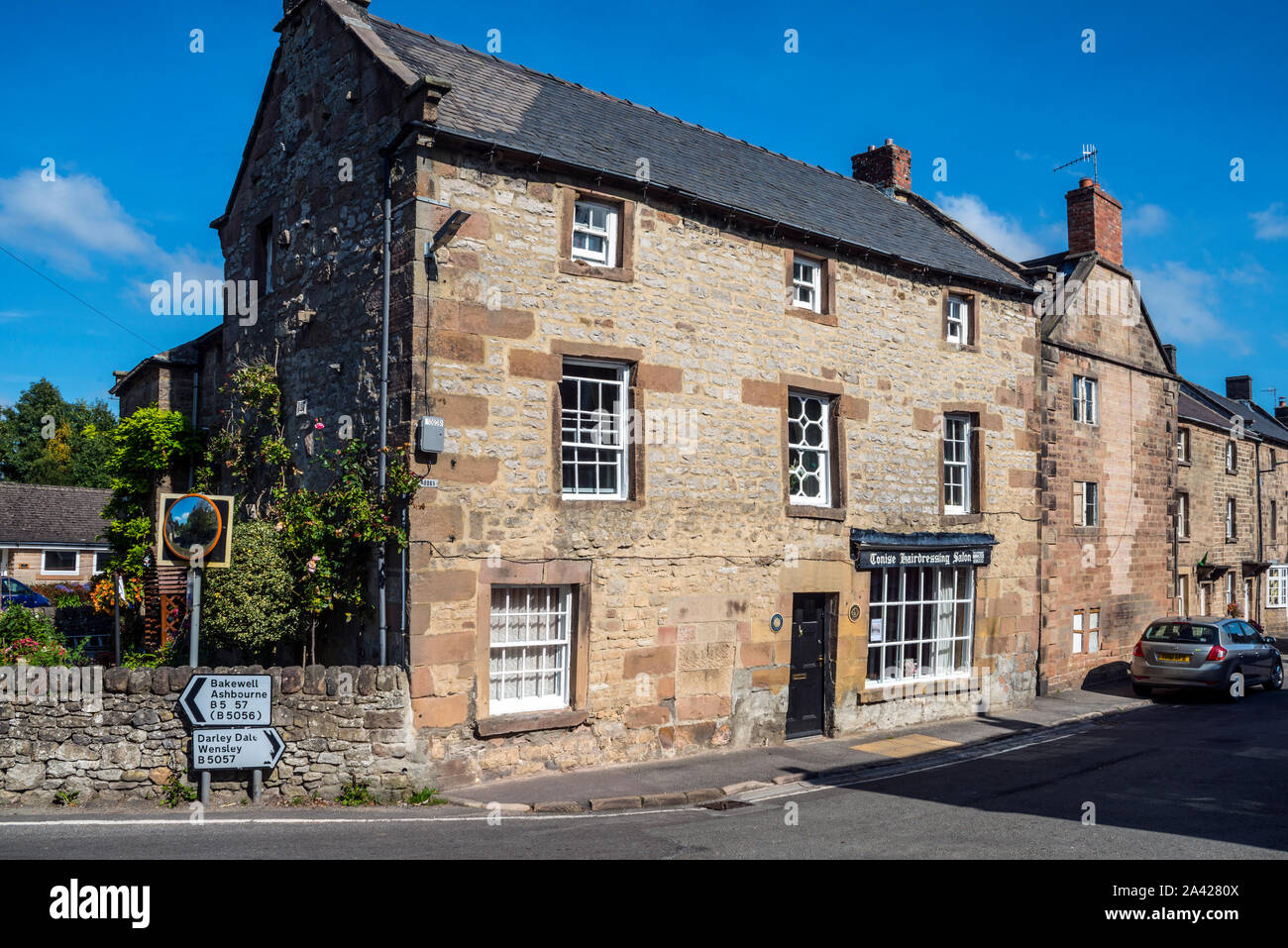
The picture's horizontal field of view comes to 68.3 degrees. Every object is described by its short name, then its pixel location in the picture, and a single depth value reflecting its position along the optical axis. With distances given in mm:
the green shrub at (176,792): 10086
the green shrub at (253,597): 11859
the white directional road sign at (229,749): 10133
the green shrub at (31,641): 12297
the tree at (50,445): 55281
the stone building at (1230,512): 28781
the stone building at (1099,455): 21000
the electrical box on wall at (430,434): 11188
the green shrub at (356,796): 10438
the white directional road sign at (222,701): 10133
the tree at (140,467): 16781
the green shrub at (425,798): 10633
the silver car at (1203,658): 19562
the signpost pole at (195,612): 10166
